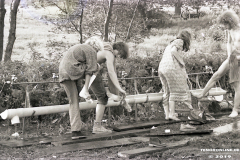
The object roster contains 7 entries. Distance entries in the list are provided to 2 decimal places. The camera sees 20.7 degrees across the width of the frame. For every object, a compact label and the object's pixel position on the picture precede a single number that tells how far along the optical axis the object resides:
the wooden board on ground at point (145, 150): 6.71
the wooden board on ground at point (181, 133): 8.44
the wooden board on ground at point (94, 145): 7.20
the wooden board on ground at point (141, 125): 9.22
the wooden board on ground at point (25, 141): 7.79
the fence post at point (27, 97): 8.84
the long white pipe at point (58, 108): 8.23
